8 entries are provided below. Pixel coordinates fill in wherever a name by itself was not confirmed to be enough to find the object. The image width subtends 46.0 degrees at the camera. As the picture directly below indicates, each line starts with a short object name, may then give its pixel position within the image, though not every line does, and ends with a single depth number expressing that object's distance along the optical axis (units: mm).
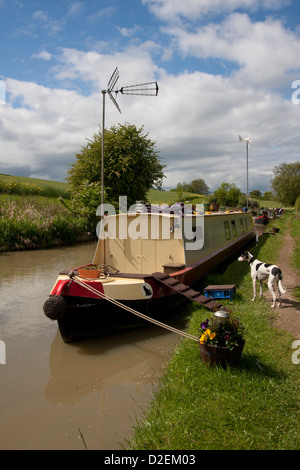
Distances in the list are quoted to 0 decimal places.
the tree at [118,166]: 22719
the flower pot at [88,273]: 6562
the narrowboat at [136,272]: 6070
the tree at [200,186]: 117831
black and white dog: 6609
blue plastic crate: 7242
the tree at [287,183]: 58281
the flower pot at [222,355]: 4077
